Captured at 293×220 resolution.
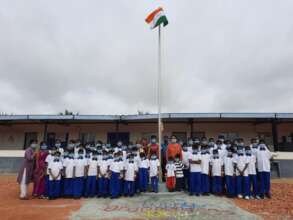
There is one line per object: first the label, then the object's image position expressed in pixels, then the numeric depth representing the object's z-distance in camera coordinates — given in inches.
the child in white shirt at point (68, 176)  262.2
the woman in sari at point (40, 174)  269.9
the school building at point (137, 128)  460.8
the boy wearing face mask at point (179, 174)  275.3
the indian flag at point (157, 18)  324.5
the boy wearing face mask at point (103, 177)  261.9
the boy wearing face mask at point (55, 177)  259.6
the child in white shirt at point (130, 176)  259.0
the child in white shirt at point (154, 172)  269.9
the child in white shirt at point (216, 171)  262.7
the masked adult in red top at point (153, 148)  304.5
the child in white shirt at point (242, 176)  254.8
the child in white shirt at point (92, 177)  263.6
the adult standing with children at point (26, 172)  265.9
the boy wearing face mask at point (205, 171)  263.3
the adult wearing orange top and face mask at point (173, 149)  288.4
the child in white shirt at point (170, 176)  272.5
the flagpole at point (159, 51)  330.2
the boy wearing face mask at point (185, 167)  285.7
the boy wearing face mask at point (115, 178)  257.1
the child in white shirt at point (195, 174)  261.4
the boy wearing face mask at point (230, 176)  258.7
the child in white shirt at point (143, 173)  265.1
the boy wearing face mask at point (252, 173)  258.1
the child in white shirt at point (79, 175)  261.0
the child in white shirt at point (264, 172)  259.8
